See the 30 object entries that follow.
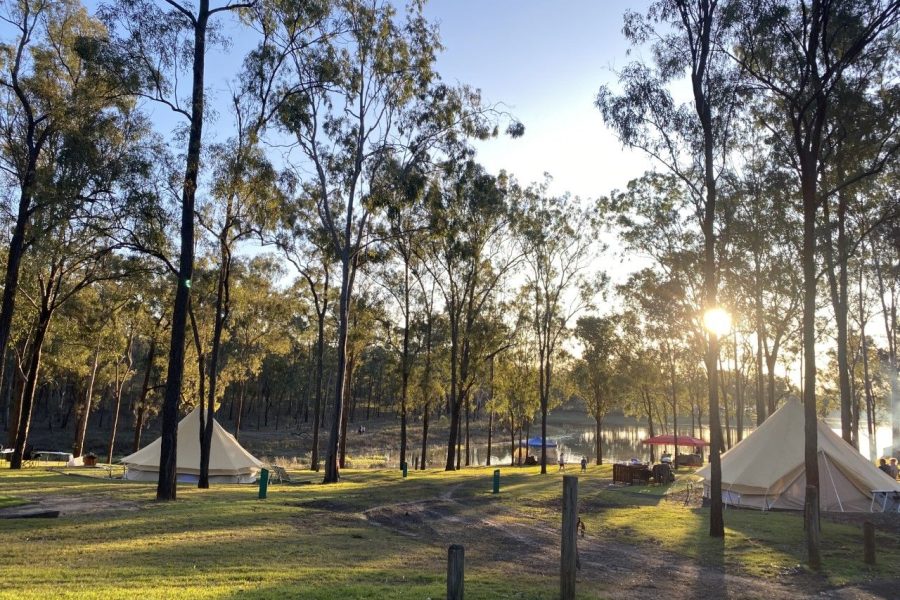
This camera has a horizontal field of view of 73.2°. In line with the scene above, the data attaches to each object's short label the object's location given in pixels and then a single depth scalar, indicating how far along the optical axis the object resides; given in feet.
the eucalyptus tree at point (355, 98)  79.77
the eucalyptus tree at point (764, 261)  77.10
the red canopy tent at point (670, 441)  128.26
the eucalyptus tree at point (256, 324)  103.67
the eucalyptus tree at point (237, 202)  62.64
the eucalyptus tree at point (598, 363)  131.85
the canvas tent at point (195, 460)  82.99
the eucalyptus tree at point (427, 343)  116.78
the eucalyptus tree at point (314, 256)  87.20
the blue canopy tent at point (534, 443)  171.67
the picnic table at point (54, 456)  118.23
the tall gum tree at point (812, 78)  48.35
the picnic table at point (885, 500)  66.08
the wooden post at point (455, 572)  21.33
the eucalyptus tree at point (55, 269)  65.26
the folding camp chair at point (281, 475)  84.38
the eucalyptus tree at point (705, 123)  49.98
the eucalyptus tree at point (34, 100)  69.87
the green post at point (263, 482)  59.44
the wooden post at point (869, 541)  41.17
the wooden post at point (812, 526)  39.96
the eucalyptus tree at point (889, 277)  81.97
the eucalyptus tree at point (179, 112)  53.42
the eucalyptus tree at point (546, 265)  117.19
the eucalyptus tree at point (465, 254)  94.12
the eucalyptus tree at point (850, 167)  58.18
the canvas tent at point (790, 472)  67.77
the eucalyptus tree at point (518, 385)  147.13
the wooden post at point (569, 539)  27.35
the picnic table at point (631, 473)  93.35
